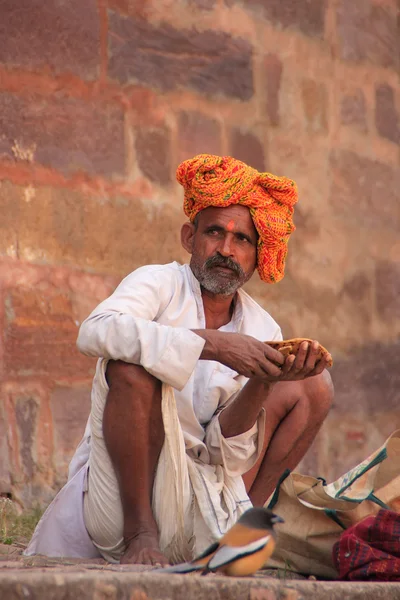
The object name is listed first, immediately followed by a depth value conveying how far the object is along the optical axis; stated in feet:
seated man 21.22
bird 16.56
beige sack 20.68
